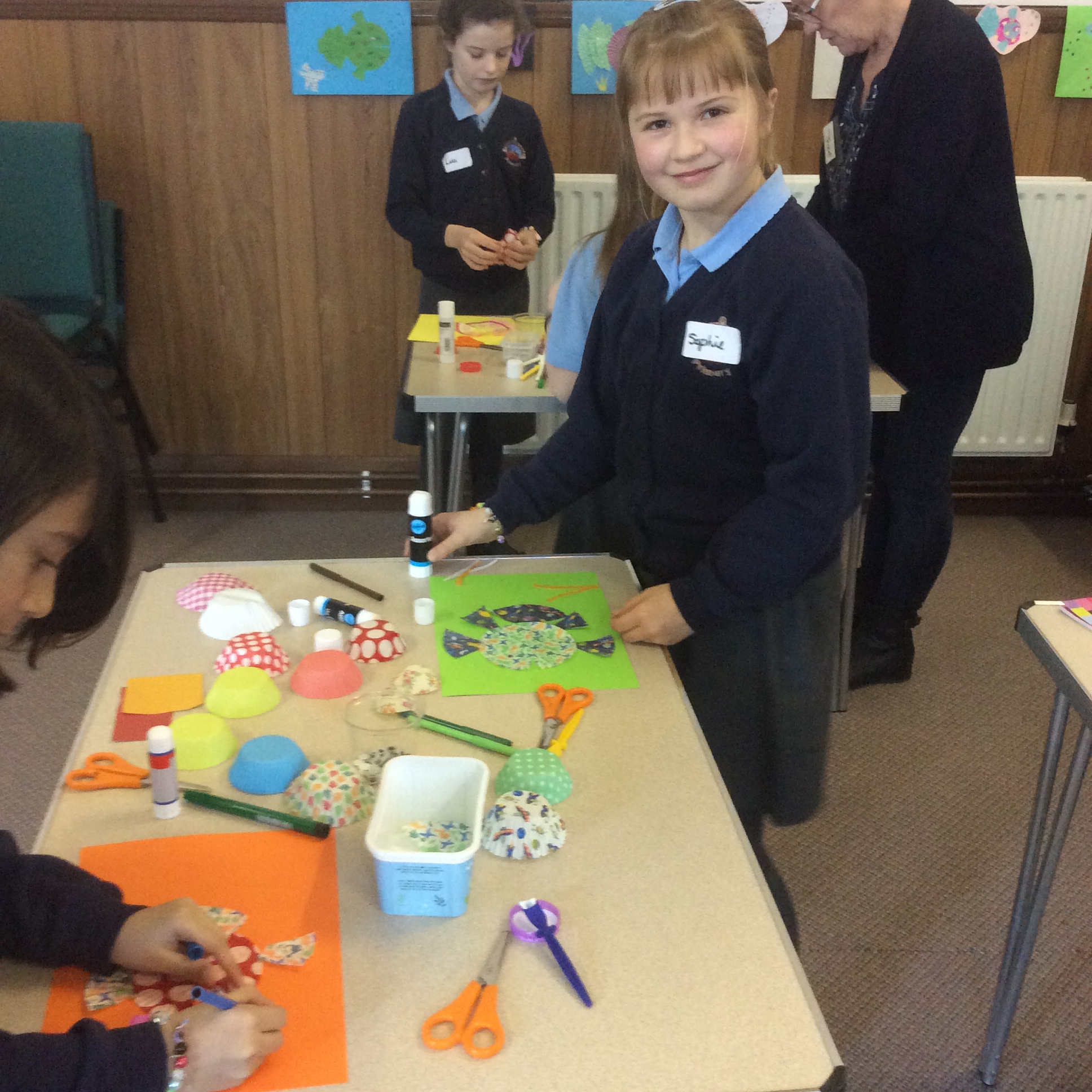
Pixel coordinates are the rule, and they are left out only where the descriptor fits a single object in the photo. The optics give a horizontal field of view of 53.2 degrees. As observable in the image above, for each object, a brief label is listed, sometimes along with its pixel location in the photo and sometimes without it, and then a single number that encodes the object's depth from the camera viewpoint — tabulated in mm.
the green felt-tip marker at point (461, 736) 1000
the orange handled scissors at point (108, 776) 946
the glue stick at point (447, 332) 2348
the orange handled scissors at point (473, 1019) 701
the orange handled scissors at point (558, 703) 1045
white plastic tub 788
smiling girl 1125
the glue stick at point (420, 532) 1301
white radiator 3139
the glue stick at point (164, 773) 878
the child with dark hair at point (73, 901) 667
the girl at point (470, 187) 2721
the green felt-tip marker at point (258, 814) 894
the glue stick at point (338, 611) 1212
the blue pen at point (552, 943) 746
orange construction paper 702
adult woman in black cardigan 2035
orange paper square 1053
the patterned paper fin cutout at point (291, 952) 772
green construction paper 1115
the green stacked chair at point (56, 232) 2910
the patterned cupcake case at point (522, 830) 869
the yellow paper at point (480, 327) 2516
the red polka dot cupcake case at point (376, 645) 1147
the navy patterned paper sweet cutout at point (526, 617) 1234
